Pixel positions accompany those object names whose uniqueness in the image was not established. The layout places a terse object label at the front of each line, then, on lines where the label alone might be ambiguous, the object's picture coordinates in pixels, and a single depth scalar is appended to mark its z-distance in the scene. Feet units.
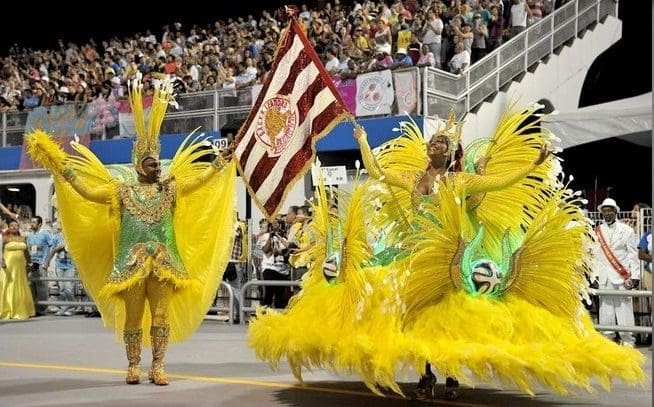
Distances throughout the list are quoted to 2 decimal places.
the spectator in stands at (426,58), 48.93
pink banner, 48.39
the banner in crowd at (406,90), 46.01
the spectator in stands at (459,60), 50.39
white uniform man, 34.12
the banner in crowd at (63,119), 60.95
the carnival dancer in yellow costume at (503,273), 17.51
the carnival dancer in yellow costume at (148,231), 23.34
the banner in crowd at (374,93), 47.09
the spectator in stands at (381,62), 48.66
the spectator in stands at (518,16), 52.24
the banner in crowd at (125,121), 58.75
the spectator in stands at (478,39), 51.65
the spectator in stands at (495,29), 52.95
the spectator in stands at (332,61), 52.17
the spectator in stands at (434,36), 51.42
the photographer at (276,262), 41.86
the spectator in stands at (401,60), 47.75
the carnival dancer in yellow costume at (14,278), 46.24
